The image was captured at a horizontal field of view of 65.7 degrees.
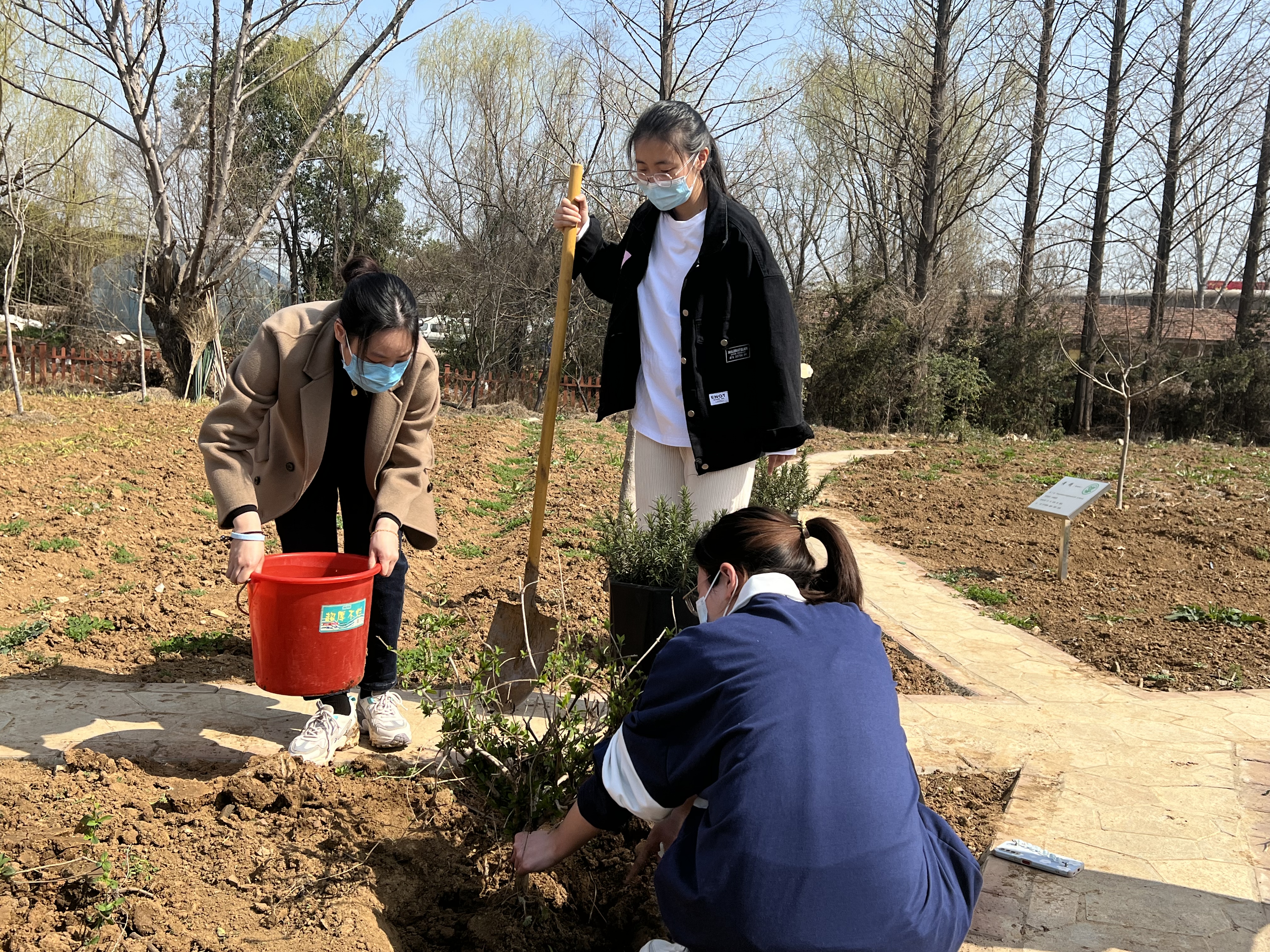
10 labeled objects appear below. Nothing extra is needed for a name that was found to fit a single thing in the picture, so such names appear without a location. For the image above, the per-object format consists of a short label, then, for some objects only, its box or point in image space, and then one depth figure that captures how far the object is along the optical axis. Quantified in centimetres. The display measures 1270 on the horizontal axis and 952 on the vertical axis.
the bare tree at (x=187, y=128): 1305
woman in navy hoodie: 166
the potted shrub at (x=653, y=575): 341
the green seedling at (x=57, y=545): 552
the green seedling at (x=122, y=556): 550
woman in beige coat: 279
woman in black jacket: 310
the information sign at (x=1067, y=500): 615
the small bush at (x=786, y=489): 483
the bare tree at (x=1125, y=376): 925
